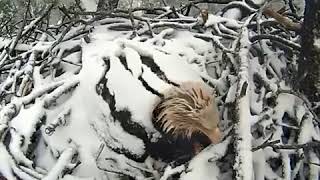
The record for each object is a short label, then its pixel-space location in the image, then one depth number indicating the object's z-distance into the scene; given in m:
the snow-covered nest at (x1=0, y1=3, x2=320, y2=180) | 1.65
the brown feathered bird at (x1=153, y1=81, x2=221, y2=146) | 1.67
